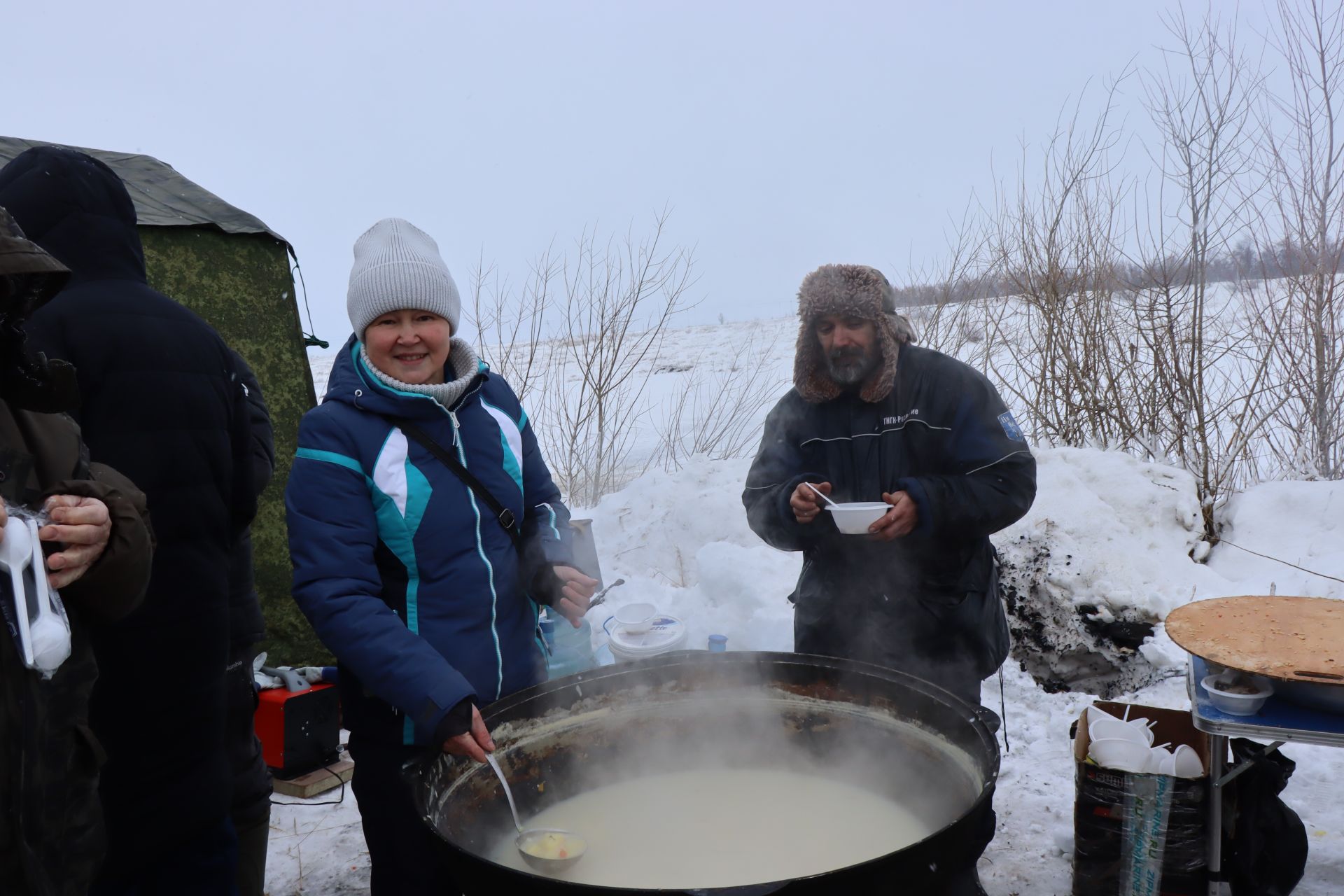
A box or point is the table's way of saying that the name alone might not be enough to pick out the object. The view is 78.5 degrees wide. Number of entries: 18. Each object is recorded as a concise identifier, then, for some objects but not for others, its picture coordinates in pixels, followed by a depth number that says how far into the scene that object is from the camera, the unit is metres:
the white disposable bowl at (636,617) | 3.87
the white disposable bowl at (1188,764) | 2.56
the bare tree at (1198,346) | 6.02
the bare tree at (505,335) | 8.09
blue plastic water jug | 3.55
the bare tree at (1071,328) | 6.43
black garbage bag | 2.53
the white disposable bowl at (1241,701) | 2.26
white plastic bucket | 3.75
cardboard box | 2.49
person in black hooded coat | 1.79
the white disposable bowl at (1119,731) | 2.66
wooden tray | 2.23
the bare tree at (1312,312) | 5.83
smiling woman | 1.66
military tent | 3.93
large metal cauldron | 1.71
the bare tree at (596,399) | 8.07
